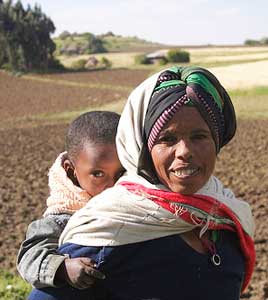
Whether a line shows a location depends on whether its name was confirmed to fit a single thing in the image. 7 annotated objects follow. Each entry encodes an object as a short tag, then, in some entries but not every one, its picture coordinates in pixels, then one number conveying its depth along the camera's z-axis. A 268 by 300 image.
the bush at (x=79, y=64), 60.51
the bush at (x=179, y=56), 60.53
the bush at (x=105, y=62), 61.82
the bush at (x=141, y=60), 60.88
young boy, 1.69
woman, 1.55
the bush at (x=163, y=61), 57.92
